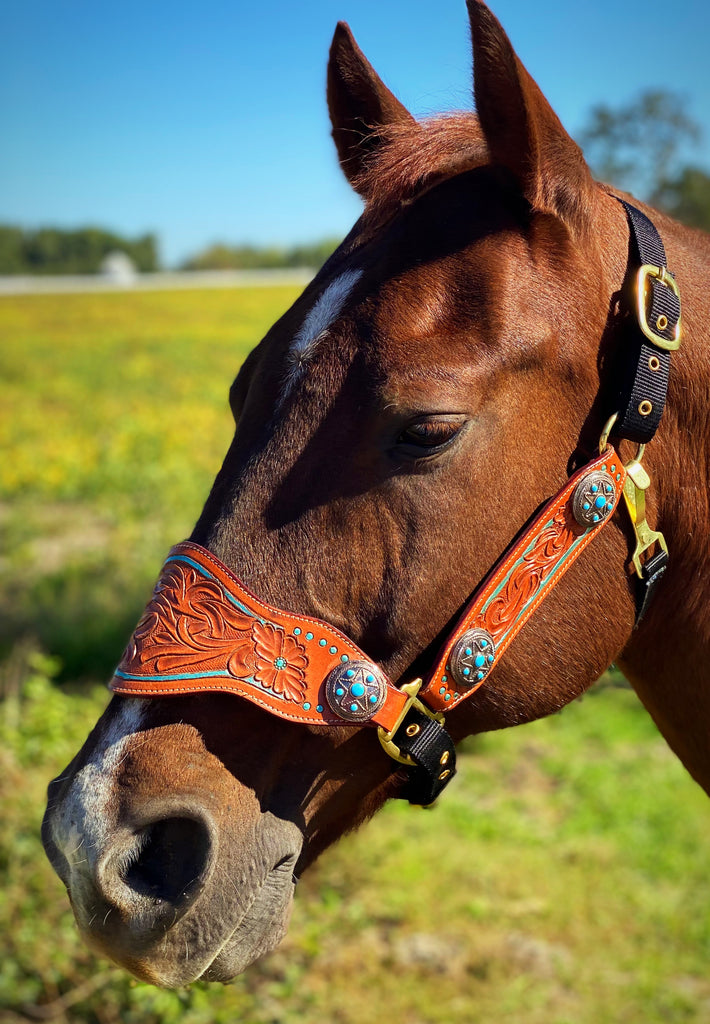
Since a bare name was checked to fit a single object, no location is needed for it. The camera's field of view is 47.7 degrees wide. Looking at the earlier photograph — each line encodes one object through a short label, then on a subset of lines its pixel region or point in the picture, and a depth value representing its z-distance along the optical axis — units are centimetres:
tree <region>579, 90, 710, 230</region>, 1420
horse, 157
